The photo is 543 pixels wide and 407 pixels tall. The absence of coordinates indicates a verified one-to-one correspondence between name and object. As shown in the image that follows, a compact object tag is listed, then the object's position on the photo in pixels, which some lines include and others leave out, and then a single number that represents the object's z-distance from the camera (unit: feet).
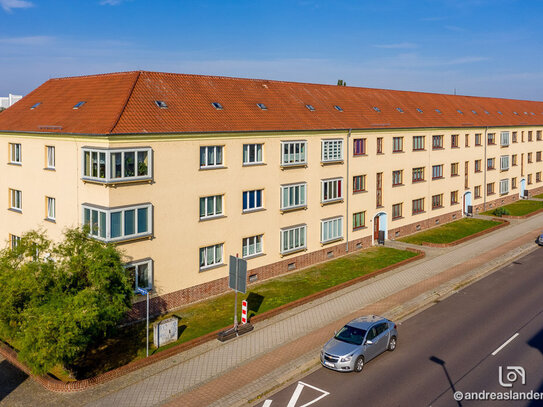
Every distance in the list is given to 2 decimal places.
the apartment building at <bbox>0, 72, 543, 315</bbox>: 83.41
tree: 56.90
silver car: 65.00
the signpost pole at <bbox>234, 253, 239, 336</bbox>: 76.54
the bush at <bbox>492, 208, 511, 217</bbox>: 169.17
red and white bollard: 77.49
